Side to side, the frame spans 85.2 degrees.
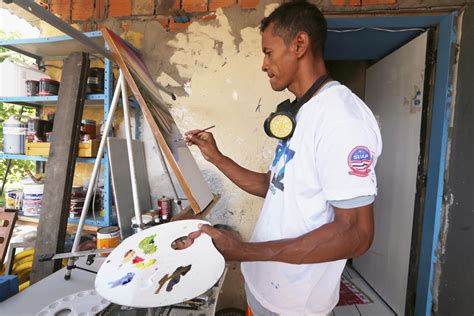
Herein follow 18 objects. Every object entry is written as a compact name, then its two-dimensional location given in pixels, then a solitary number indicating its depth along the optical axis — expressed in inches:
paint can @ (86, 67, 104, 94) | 63.5
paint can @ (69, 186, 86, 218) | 65.7
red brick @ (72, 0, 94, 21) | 75.9
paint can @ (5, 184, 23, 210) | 70.1
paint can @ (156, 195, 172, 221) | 64.3
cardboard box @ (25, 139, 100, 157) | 61.6
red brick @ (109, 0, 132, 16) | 74.4
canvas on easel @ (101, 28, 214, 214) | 39.0
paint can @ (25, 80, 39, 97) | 67.6
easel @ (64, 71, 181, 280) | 43.5
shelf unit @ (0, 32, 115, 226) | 61.7
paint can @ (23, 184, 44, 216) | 63.9
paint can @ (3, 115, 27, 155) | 66.9
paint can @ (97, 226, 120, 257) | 50.6
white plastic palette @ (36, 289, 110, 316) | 35.0
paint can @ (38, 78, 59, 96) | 65.1
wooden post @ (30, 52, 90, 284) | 54.2
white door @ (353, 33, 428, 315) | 73.3
